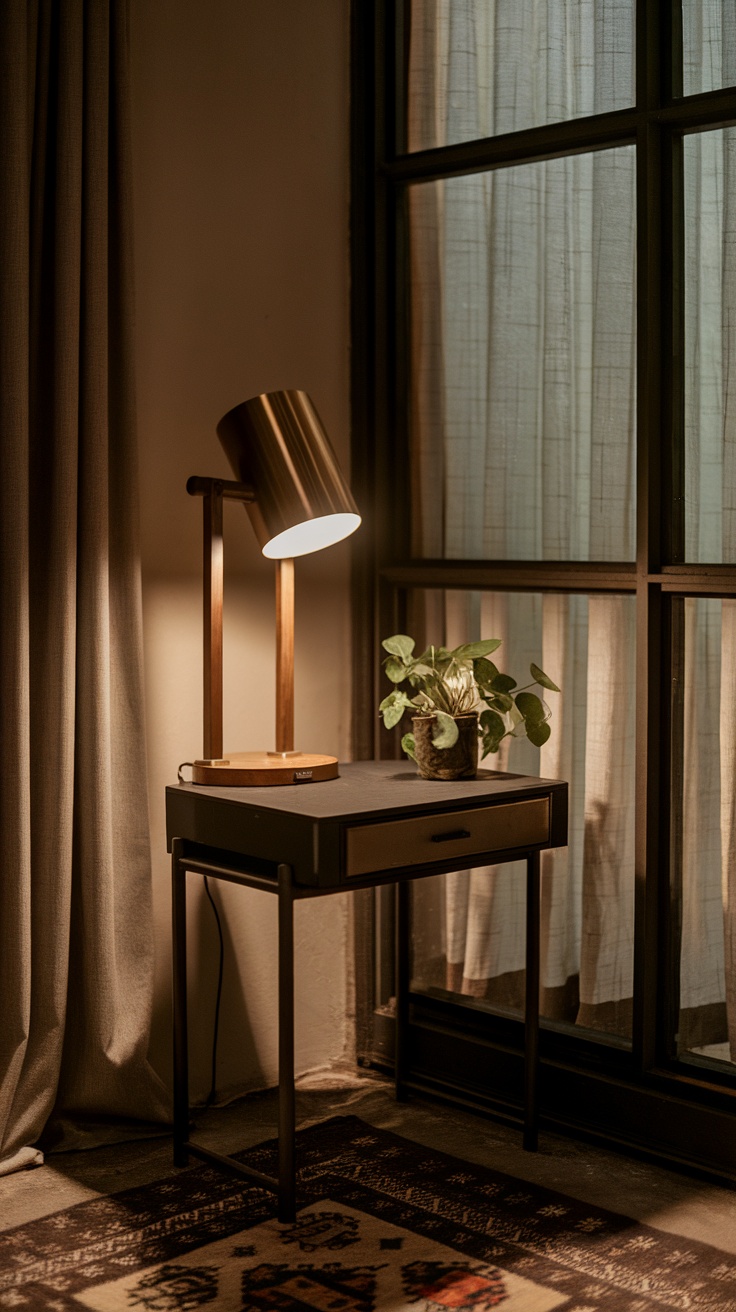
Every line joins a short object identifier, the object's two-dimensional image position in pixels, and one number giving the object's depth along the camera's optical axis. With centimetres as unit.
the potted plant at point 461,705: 253
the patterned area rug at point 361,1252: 203
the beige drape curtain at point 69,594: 242
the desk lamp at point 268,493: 243
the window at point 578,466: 254
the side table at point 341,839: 219
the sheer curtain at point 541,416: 268
